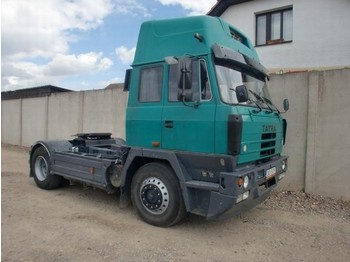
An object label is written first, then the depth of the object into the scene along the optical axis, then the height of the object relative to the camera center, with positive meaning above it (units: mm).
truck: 4344 -70
